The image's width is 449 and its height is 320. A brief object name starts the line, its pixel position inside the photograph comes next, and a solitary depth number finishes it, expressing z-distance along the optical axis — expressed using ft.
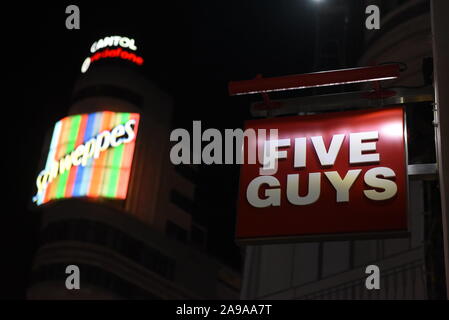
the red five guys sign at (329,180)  21.26
